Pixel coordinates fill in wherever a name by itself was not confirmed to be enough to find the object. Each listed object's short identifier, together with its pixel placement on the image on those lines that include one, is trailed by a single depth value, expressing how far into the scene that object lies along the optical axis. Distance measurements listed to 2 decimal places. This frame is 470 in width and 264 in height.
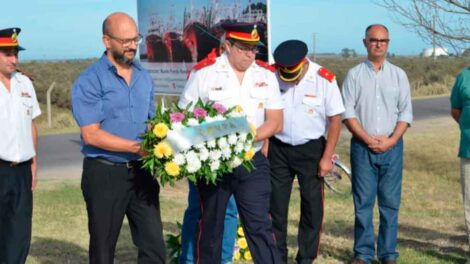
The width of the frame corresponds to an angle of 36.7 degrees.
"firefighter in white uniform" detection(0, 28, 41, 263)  5.19
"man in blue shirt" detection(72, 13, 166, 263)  4.43
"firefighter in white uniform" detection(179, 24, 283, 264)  5.00
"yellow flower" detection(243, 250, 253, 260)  6.45
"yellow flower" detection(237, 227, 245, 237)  6.47
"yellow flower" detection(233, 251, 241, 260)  6.46
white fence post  23.45
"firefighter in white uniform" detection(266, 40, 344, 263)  5.82
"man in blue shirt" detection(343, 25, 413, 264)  6.09
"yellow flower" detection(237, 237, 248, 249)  6.43
